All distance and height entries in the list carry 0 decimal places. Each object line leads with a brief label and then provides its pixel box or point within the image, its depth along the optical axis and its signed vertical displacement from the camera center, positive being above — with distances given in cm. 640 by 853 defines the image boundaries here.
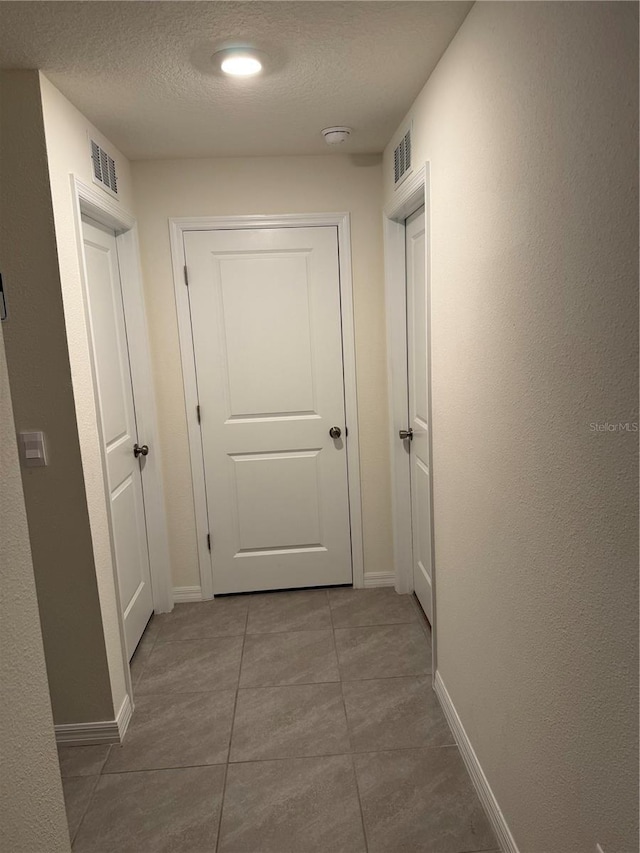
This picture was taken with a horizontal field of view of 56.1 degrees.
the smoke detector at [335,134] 263 +90
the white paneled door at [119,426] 261 -36
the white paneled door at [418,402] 279 -33
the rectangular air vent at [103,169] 241 +76
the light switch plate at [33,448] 208 -32
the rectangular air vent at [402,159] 247 +75
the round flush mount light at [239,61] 183 +88
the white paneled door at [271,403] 316 -33
